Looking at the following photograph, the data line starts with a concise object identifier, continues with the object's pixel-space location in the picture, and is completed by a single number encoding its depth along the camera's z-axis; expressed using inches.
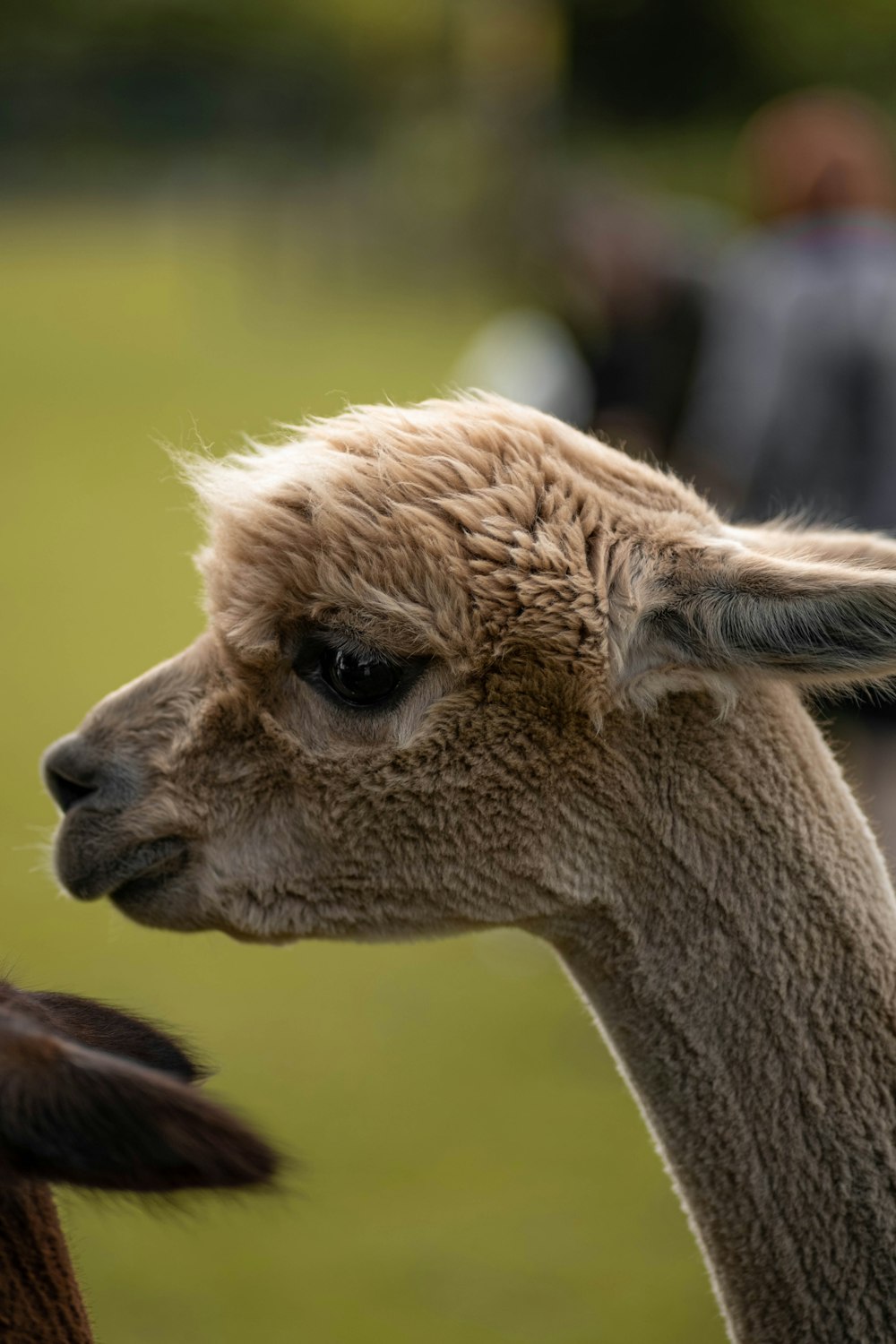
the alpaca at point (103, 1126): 144.3
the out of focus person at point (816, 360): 413.4
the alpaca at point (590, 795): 189.3
